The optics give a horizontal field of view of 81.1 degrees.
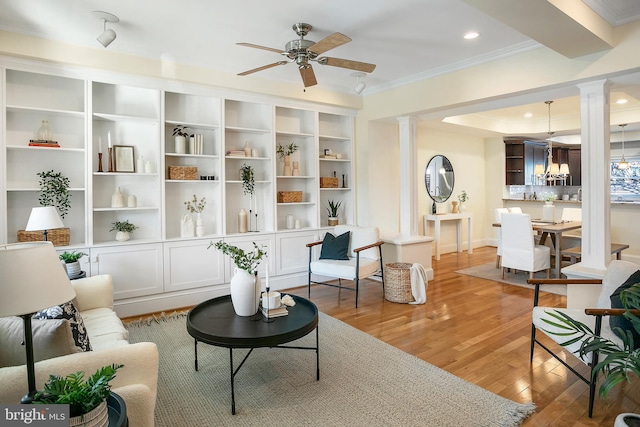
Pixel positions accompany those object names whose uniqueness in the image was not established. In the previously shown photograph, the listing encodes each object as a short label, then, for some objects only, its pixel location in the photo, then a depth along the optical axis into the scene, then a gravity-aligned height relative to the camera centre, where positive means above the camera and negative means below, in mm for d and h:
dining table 5441 -334
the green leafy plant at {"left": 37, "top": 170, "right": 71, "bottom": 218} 3771 +209
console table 7188 -339
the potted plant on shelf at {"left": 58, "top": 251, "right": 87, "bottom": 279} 3346 -470
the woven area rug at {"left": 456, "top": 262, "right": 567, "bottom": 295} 5077 -1057
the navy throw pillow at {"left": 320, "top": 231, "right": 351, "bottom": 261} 4764 -503
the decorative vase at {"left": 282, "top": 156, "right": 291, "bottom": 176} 5273 +596
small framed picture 4148 +588
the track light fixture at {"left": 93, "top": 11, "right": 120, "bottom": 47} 3085 +1485
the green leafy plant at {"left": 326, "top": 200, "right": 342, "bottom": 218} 5754 +8
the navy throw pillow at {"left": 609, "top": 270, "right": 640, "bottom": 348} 2157 -668
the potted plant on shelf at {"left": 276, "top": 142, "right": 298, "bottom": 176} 5270 +794
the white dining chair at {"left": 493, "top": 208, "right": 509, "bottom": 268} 5882 -489
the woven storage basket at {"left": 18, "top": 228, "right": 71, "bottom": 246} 3609 -240
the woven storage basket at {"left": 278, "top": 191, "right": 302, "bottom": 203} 5200 +182
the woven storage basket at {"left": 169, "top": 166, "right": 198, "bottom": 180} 4383 +449
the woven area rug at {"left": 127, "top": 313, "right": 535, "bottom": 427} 2207 -1223
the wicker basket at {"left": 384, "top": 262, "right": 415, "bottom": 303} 4434 -917
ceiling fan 3250 +1338
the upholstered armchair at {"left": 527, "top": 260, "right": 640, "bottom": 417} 2193 -694
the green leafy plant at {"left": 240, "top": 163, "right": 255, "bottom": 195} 4895 +402
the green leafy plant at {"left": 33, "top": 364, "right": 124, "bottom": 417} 1176 -589
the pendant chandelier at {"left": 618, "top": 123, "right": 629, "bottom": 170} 7724 +837
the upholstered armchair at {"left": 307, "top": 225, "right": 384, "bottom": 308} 4461 -586
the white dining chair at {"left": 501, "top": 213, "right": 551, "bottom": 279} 5188 -589
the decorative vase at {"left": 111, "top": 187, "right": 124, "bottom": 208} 4075 +118
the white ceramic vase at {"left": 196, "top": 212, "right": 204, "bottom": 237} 4559 -220
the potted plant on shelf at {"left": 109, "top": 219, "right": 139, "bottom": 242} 4094 -212
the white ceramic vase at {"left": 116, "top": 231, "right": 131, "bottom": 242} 4090 -277
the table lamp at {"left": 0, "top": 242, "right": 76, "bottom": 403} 1231 -249
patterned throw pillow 1903 -570
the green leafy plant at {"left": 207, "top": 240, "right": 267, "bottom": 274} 2704 -367
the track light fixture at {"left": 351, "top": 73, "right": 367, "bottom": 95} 4383 +1742
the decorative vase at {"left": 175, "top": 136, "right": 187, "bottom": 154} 4441 +787
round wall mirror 7527 +601
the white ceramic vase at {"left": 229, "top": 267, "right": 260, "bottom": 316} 2680 -595
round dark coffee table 2320 -788
